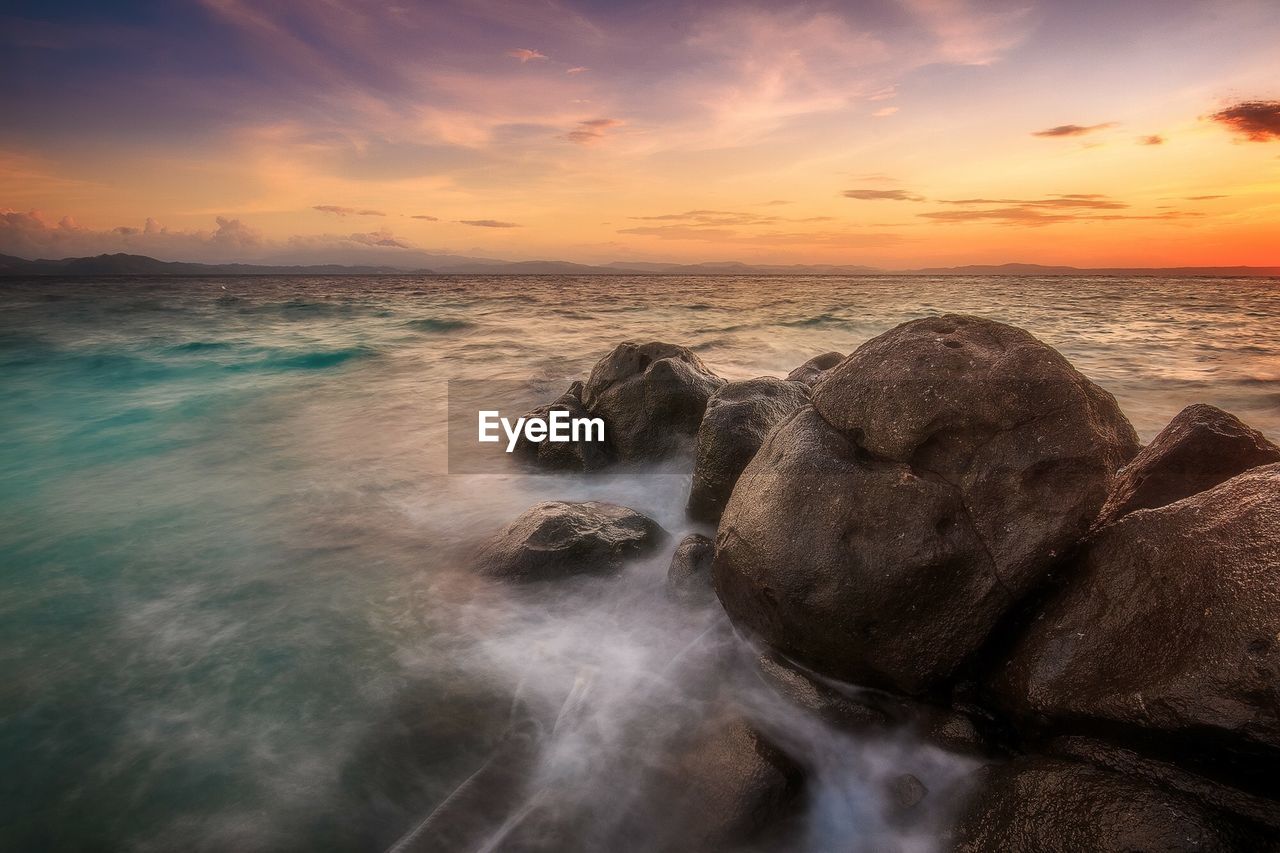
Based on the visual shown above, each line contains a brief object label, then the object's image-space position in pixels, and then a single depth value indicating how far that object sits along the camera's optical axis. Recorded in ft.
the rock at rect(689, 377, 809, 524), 20.27
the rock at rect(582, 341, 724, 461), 26.81
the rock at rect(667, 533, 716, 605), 17.61
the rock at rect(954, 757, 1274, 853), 8.24
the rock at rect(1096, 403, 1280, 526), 13.01
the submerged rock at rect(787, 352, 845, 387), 29.89
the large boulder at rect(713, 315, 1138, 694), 11.68
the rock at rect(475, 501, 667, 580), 19.22
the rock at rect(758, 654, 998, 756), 11.90
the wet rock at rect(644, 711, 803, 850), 11.19
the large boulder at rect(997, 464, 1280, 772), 8.50
